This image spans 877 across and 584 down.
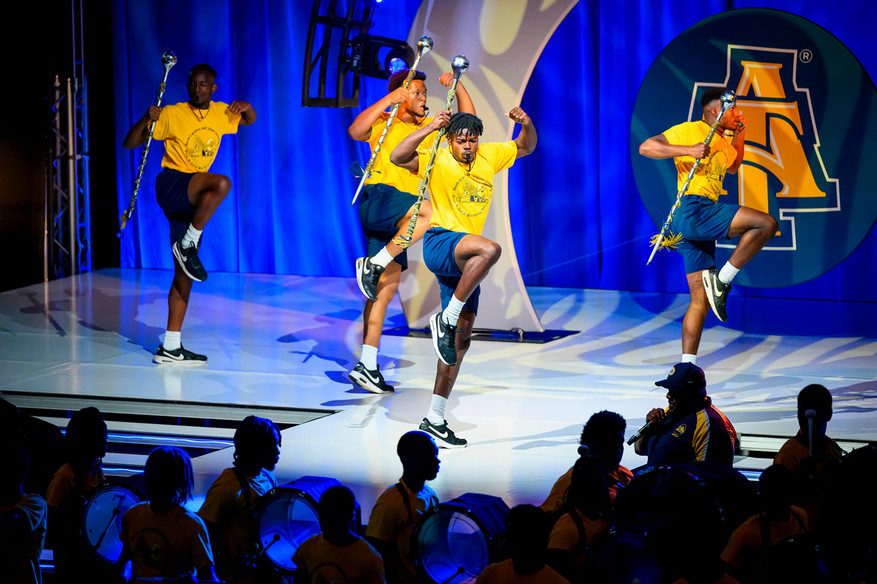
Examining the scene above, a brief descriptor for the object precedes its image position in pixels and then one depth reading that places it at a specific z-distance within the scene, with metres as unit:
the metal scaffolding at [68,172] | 21.77
